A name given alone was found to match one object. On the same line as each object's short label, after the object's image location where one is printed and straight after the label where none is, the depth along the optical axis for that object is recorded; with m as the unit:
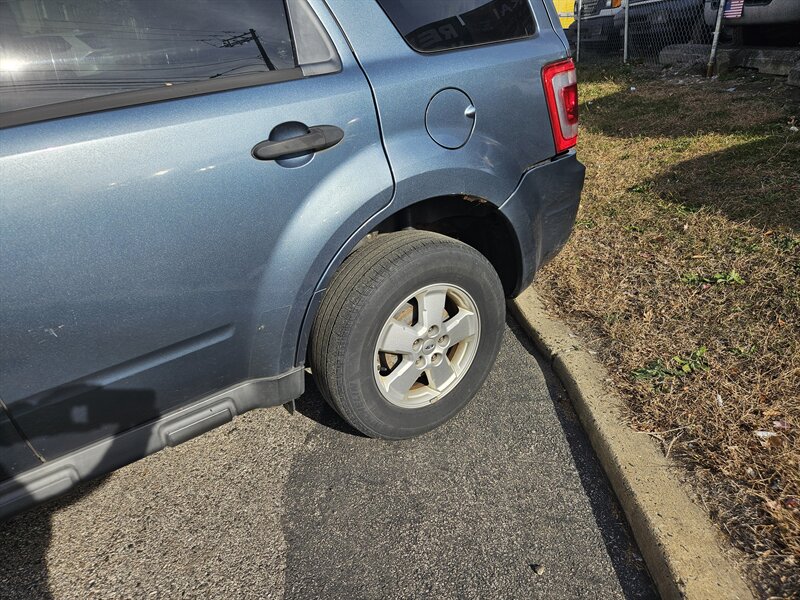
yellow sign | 13.14
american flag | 6.91
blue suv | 1.48
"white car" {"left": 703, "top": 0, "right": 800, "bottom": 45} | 6.45
